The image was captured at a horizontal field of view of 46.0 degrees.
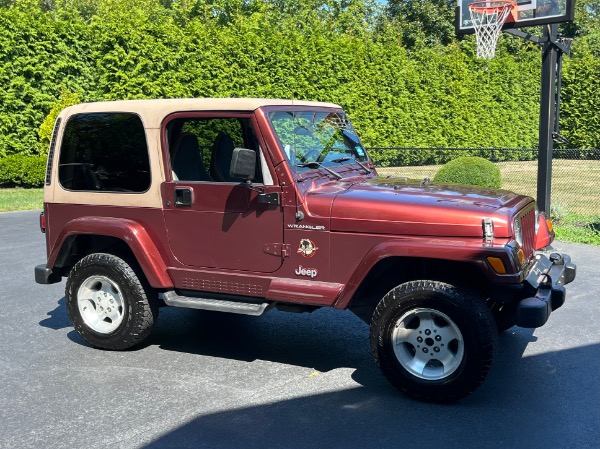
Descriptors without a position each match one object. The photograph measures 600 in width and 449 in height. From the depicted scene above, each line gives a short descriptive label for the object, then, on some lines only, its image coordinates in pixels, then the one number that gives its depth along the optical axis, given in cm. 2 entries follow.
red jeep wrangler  470
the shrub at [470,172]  1414
